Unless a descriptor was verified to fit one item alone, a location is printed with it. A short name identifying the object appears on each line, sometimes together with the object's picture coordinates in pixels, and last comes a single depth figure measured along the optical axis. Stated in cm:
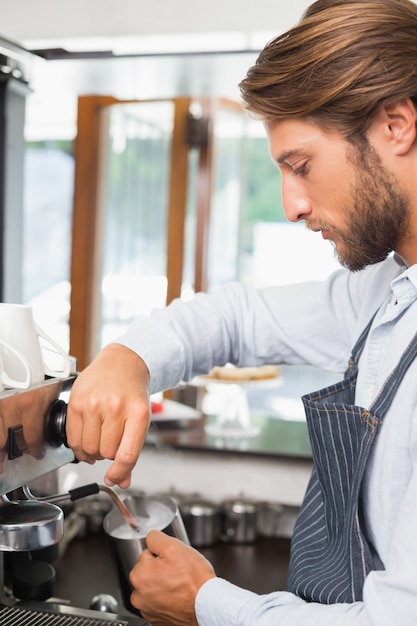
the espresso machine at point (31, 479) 90
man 99
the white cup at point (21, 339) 96
